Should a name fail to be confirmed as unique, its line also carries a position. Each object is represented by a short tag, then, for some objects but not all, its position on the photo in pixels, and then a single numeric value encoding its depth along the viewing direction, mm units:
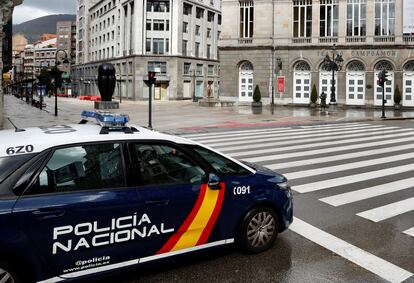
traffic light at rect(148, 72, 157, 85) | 22142
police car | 3773
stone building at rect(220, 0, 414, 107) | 43688
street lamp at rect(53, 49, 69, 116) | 33812
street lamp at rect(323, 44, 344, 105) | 35894
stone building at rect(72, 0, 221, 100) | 72000
